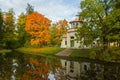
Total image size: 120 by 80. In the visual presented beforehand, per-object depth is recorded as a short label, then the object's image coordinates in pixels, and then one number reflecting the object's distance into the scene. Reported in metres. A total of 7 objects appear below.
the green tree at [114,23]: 13.03
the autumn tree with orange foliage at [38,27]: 23.01
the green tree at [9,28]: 25.58
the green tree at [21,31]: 29.77
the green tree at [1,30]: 24.47
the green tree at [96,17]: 13.86
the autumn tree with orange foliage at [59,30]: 28.07
